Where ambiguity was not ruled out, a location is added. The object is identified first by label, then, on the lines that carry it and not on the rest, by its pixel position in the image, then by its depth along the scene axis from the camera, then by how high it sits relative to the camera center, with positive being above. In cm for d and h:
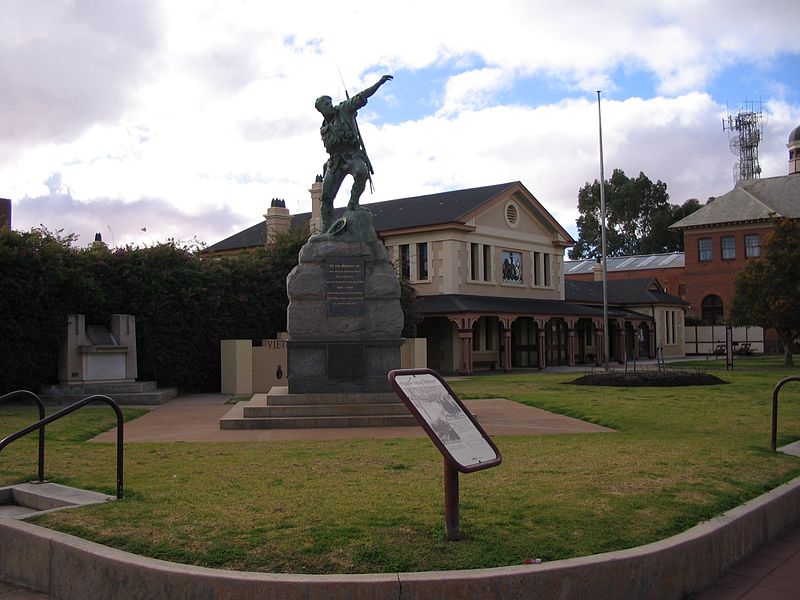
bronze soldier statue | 1575 +386
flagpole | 3725 +531
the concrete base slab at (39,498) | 694 -124
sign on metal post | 525 -53
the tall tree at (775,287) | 3500 +238
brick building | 5950 +794
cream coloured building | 3894 +371
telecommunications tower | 8056 +1970
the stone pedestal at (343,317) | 1465 +57
